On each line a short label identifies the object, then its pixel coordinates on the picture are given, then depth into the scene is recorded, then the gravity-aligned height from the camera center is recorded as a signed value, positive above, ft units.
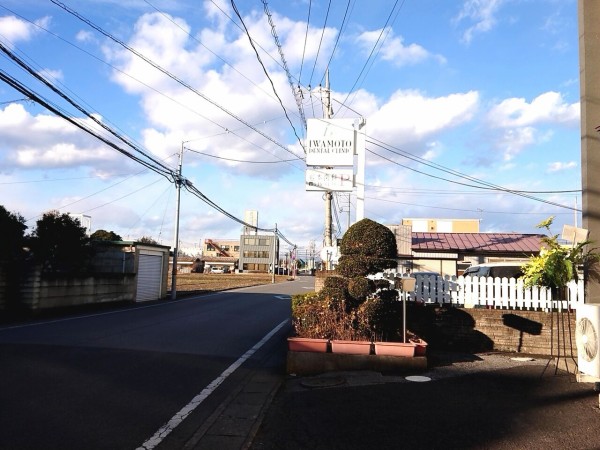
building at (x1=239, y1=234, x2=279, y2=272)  397.80 +11.72
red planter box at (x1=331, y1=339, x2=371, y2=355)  26.78 -4.26
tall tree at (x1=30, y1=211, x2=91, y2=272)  58.29 +2.06
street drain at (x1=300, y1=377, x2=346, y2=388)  23.40 -5.54
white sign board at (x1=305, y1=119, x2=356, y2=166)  61.11 +15.93
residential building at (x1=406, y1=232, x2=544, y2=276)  83.56 +3.85
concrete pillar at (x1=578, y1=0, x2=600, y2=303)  29.55 +9.75
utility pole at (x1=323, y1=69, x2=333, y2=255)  79.97 +11.10
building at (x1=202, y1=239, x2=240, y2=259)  504.14 +17.94
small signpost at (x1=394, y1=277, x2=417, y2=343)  27.58 -0.81
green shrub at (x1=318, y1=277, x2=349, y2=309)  29.37 -1.42
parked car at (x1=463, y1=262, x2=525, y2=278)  46.34 +0.49
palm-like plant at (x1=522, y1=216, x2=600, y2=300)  27.20 +0.73
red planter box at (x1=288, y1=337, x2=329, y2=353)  26.89 -4.23
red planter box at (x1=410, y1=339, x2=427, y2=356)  27.04 -4.23
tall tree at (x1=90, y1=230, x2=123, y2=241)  98.25 +5.33
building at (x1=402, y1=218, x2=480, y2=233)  223.10 +22.79
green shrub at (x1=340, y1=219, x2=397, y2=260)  30.42 +1.87
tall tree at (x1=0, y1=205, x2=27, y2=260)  52.01 +2.52
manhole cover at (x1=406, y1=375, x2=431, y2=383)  24.37 -5.39
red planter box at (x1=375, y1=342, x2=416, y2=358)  26.68 -4.26
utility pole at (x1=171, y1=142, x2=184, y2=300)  85.10 +4.14
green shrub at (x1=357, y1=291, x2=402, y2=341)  28.65 -2.74
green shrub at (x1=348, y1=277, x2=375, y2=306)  29.30 -1.13
